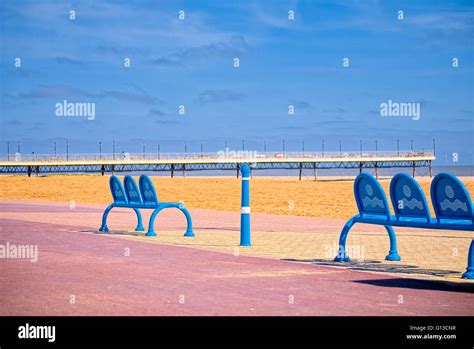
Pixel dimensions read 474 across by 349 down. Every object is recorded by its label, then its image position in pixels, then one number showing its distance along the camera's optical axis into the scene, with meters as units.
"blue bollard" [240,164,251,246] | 12.84
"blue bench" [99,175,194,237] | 14.59
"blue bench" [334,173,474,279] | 8.84
